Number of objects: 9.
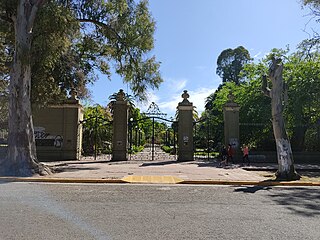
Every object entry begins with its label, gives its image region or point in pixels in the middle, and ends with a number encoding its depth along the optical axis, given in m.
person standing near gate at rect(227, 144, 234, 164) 14.75
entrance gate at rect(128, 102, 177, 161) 16.54
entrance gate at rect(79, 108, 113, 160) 20.46
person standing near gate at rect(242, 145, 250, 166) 14.48
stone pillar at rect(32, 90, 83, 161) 15.64
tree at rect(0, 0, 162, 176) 9.92
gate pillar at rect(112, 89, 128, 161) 15.73
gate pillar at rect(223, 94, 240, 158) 15.85
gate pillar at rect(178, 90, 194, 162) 15.94
